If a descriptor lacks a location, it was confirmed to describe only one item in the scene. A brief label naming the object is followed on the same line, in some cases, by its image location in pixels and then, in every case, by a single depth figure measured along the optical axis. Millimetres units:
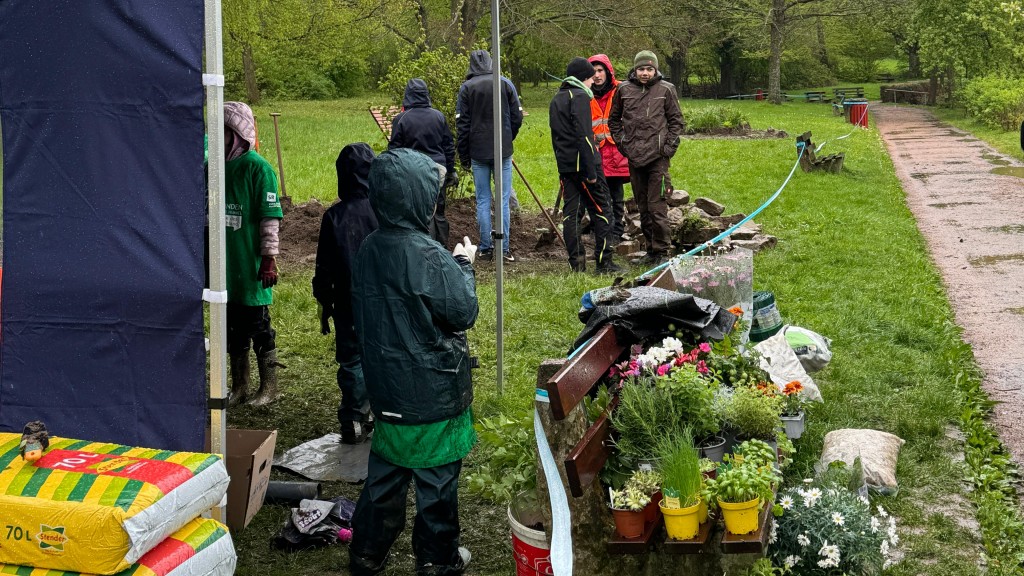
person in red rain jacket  10797
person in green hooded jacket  4266
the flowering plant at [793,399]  5258
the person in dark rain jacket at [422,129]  9422
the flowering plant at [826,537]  4102
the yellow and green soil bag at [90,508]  3344
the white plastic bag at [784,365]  5840
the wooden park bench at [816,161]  17672
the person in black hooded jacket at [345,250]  5781
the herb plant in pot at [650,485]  3873
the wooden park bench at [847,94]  41844
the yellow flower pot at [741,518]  3785
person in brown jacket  10375
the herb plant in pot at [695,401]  4195
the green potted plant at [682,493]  3781
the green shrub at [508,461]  4340
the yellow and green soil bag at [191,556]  3465
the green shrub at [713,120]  25719
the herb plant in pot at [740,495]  3777
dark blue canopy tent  4020
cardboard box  4977
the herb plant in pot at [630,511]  3803
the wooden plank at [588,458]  3697
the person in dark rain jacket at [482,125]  10508
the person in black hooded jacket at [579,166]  9820
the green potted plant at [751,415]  4449
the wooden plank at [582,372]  3641
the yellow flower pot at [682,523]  3781
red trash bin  29359
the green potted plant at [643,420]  4039
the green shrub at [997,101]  26297
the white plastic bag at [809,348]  6484
